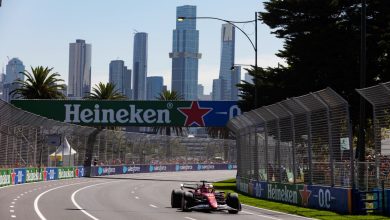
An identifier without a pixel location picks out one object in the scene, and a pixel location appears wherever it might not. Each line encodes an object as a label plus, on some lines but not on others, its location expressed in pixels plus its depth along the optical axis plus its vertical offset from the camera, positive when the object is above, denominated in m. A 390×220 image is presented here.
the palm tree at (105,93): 101.56 +11.72
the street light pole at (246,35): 44.66 +8.46
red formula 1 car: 26.55 -0.54
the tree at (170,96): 115.40 +12.96
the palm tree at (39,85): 90.75 +11.22
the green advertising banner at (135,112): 71.75 +6.61
